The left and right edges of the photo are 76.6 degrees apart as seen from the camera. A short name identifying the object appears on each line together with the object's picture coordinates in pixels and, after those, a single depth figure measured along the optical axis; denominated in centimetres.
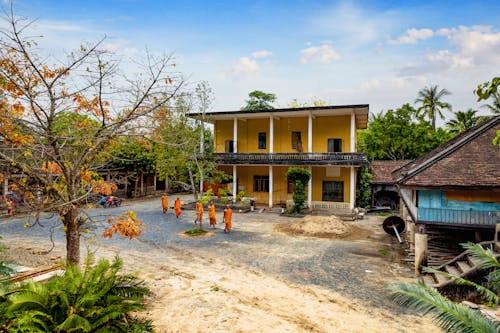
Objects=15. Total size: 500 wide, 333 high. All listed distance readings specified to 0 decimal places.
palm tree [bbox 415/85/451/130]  3732
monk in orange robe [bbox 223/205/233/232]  1443
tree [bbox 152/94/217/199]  1961
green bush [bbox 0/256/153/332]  435
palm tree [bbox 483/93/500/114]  2706
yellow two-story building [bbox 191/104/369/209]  2088
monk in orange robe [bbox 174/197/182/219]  1805
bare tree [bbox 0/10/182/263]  528
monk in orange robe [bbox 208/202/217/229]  1508
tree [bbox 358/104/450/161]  2852
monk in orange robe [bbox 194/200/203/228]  1502
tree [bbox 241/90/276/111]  4003
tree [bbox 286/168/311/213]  1952
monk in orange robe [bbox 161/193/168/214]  1975
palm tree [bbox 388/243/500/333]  304
